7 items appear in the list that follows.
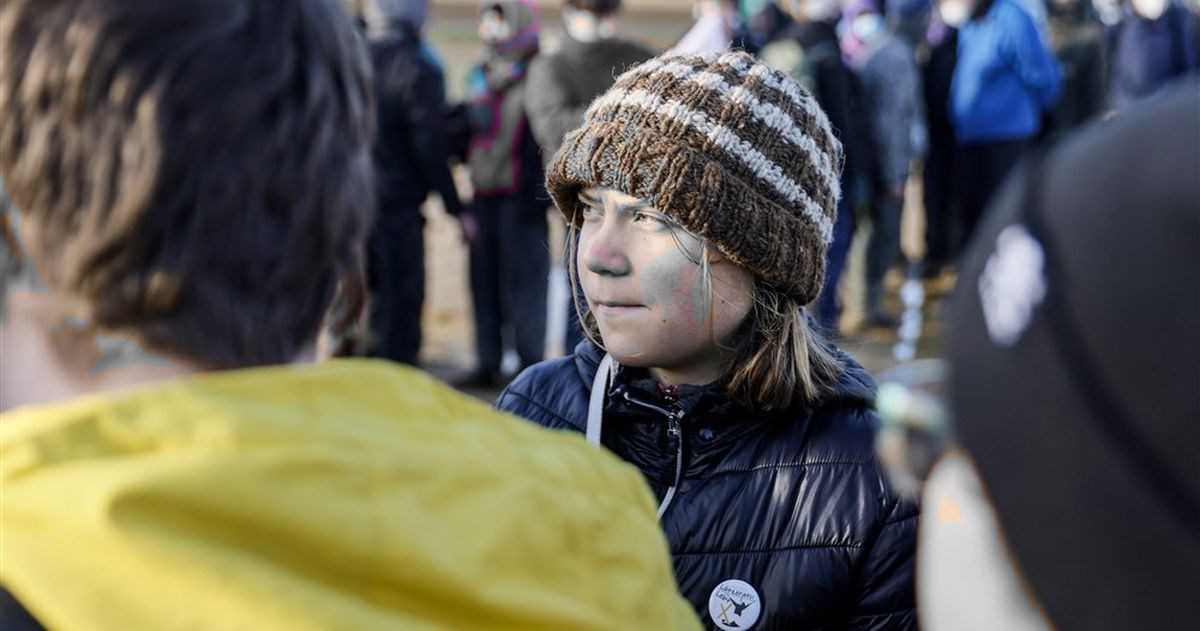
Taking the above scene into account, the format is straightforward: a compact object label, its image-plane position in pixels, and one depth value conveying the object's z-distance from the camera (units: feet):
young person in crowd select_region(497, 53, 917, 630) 6.72
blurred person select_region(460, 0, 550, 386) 22.30
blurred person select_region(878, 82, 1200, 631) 2.55
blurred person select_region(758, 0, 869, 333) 24.23
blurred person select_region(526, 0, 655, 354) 19.90
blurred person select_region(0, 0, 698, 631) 3.22
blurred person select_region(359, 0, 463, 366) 21.57
